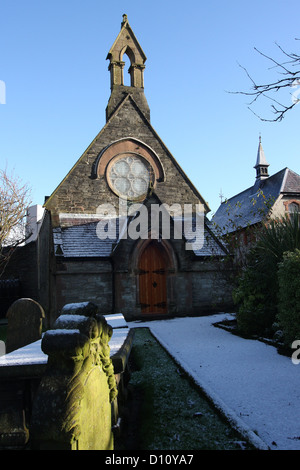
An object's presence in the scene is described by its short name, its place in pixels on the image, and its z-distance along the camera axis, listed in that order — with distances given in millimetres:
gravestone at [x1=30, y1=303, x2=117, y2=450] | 2180
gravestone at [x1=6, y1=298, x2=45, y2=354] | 5996
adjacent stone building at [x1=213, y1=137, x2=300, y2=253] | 30016
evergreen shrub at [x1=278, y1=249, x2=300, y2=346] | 6598
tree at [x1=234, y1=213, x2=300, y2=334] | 8469
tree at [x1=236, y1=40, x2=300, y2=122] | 3352
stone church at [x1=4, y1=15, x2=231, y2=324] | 12289
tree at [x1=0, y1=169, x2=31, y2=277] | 18188
